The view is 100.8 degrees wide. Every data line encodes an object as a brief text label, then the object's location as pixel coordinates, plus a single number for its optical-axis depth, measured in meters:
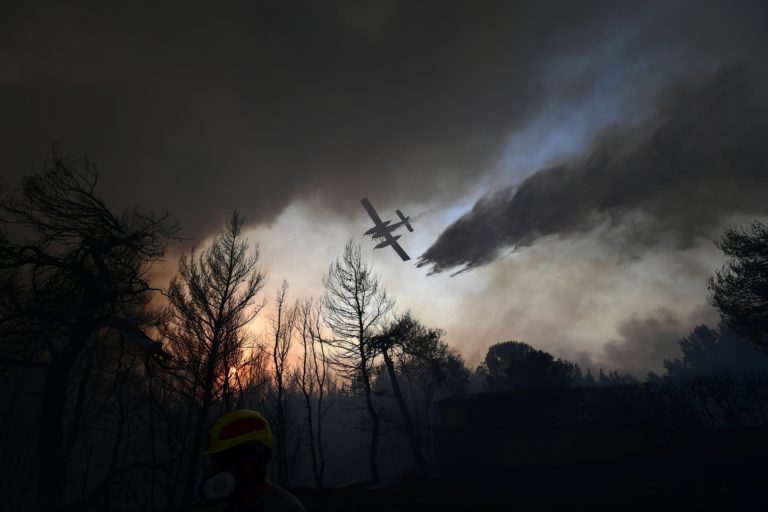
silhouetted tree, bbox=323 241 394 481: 24.73
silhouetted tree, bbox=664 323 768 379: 86.25
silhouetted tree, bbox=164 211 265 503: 14.81
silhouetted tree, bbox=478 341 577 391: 46.91
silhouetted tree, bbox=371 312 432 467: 25.53
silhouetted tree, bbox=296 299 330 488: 29.63
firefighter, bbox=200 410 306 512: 2.52
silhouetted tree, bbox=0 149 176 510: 5.96
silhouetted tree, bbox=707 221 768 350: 22.50
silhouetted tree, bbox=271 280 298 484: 21.55
